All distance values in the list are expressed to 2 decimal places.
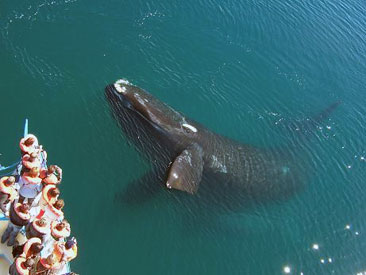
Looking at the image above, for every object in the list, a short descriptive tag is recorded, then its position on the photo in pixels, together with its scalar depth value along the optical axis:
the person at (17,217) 15.64
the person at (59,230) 15.54
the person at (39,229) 15.38
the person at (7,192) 16.23
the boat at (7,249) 16.27
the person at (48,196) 16.41
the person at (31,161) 16.86
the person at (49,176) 17.11
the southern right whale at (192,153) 23.20
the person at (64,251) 15.21
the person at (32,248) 14.73
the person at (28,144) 17.31
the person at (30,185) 16.50
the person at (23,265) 14.29
